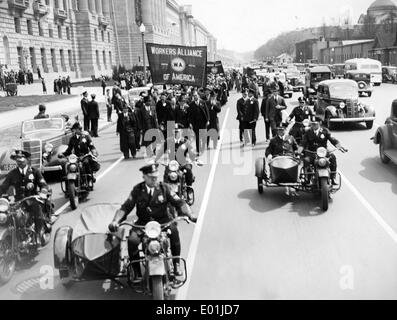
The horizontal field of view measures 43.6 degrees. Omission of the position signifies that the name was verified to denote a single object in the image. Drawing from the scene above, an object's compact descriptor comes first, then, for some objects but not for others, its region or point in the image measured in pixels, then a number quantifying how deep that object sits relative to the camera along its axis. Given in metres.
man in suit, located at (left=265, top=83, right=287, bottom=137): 15.91
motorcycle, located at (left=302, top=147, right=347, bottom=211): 8.80
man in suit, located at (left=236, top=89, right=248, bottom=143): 15.83
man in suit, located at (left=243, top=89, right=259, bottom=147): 15.75
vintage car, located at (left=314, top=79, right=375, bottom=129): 18.59
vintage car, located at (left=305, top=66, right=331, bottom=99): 36.41
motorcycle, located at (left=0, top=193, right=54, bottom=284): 6.45
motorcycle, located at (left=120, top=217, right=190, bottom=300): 5.28
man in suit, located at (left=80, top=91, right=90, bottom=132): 19.75
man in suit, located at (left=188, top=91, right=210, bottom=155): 15.45
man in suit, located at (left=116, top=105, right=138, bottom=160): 14.65
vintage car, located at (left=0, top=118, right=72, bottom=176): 12.17
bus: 44.81
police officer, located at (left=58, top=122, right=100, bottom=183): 10.91
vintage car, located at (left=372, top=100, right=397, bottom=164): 12.27
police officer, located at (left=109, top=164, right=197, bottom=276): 5.98
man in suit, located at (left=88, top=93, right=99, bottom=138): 19.64
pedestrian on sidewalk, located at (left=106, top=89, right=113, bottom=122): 25.43
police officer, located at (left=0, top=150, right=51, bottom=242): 7.64
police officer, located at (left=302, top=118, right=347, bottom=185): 9.88
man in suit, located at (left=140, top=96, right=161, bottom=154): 15.67
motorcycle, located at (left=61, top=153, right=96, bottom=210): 9.90
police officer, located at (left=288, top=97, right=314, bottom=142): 13.61
